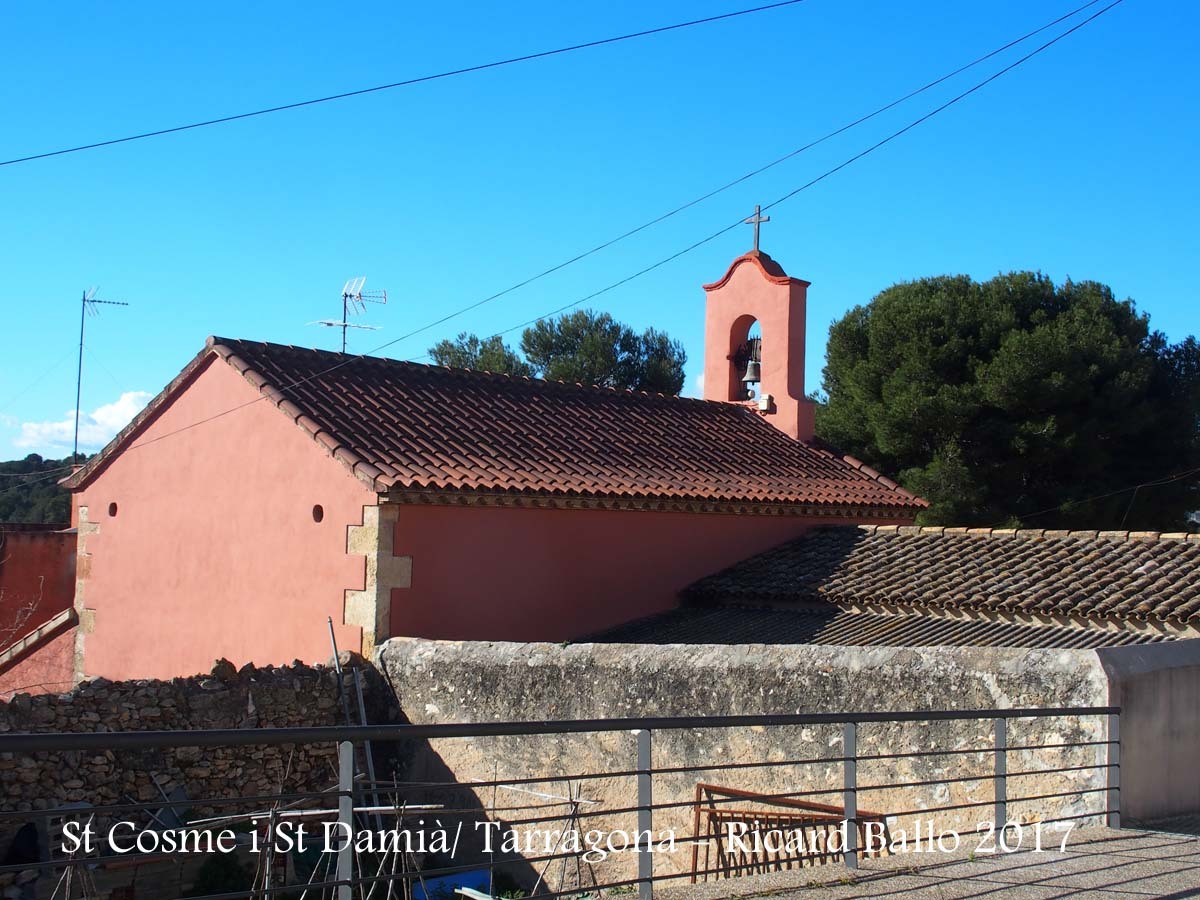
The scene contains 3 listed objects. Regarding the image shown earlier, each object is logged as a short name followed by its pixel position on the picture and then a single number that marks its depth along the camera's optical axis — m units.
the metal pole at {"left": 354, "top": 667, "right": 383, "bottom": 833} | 10.48
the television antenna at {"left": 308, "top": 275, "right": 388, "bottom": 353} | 19.95
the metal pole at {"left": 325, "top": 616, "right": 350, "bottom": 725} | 11.09
